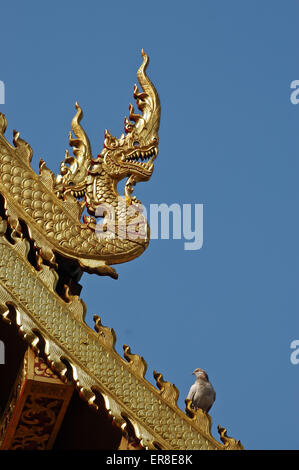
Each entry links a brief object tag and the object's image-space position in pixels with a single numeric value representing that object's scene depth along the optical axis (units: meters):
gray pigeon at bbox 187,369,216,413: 15.21
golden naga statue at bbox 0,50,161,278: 15.48
